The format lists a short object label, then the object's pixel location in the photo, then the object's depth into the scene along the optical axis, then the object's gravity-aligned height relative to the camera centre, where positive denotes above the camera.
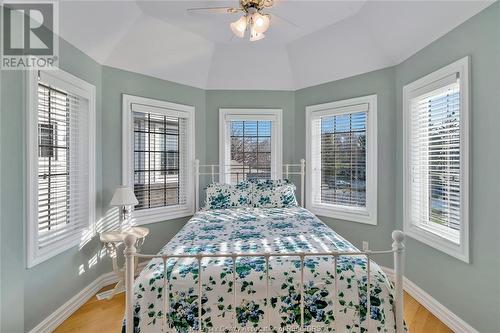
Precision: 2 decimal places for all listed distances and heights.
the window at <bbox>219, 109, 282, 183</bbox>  3.91 +0.30
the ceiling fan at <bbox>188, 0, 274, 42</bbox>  2.03 +1.22
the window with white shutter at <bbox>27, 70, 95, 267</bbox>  2.04 +0.05
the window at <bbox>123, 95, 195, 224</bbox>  3.22 +0.15
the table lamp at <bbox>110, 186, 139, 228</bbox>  2.71 -0.33
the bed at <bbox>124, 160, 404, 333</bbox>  1.44 -0.75
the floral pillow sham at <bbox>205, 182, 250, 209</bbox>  3.32 -0.38
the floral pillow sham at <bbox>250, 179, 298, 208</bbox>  3.35 -0.37
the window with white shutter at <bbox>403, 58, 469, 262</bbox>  2.12 +0.08
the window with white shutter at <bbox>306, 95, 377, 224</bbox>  3.26 +0.11
